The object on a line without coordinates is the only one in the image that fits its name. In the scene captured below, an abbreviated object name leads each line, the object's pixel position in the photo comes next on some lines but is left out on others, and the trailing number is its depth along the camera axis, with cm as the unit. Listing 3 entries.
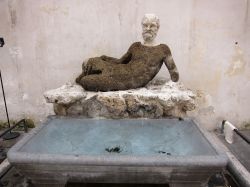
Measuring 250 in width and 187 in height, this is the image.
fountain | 204
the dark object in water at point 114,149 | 249
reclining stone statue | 313
